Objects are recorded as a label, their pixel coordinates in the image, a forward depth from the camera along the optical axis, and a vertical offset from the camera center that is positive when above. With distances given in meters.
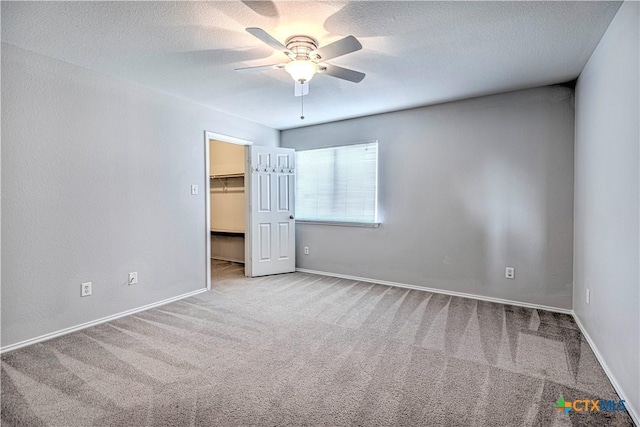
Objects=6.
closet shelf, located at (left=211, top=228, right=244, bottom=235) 5.69 -0.51
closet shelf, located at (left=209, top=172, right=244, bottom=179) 5.54 +0.56
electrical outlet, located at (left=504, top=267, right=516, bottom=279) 3.42 -0.78
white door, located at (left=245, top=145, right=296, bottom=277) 4.60 -0.10
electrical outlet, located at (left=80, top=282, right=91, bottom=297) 2.81 -0.79
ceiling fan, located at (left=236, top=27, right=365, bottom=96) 2.04 +1.07
